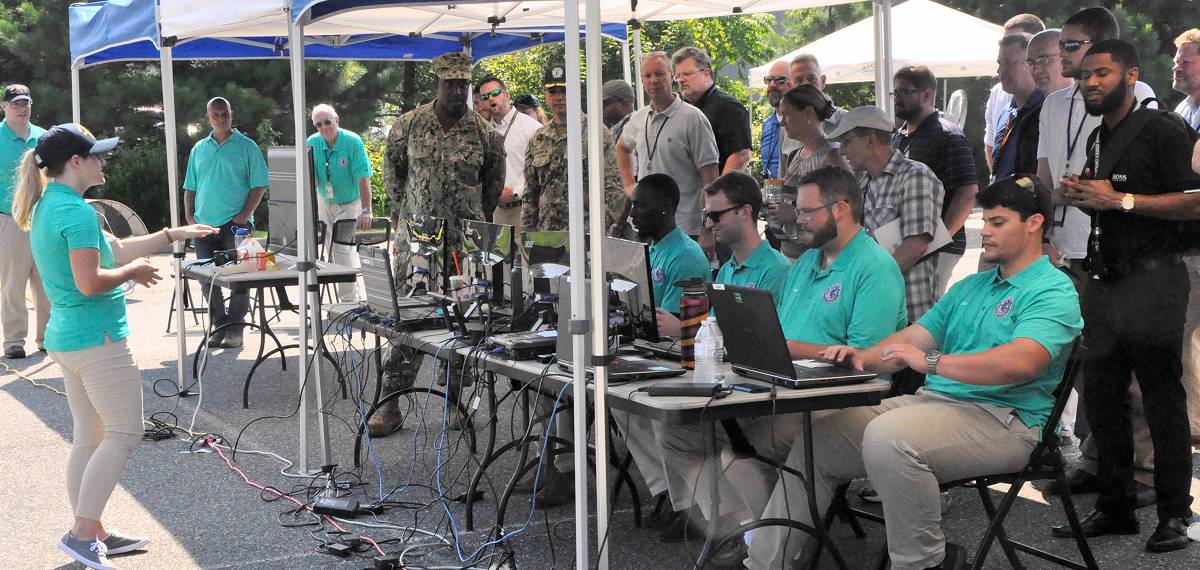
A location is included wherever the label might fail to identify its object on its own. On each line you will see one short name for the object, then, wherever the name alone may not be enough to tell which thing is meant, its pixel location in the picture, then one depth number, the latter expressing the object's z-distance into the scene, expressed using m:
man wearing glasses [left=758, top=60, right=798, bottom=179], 8.17
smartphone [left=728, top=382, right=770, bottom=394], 3.75
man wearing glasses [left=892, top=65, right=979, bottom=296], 5.88
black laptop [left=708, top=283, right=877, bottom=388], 3.76
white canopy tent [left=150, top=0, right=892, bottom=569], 3.78
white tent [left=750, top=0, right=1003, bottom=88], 13.26
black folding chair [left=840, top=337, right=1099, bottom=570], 3.75
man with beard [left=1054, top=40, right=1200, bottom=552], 4.44
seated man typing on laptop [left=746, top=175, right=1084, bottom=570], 3.67
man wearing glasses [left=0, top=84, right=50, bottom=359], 9.41
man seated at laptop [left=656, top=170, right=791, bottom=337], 4.87
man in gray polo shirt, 7.02
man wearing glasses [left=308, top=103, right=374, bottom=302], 10.69
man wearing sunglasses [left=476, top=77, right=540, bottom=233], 9.05
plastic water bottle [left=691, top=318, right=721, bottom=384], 3.90
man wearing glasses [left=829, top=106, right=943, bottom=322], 5.21
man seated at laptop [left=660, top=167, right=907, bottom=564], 4.22
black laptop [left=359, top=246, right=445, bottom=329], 5.51
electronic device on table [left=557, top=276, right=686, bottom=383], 4.06
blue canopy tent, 6.72
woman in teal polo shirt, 4.56
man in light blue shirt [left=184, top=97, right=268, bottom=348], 9.52
